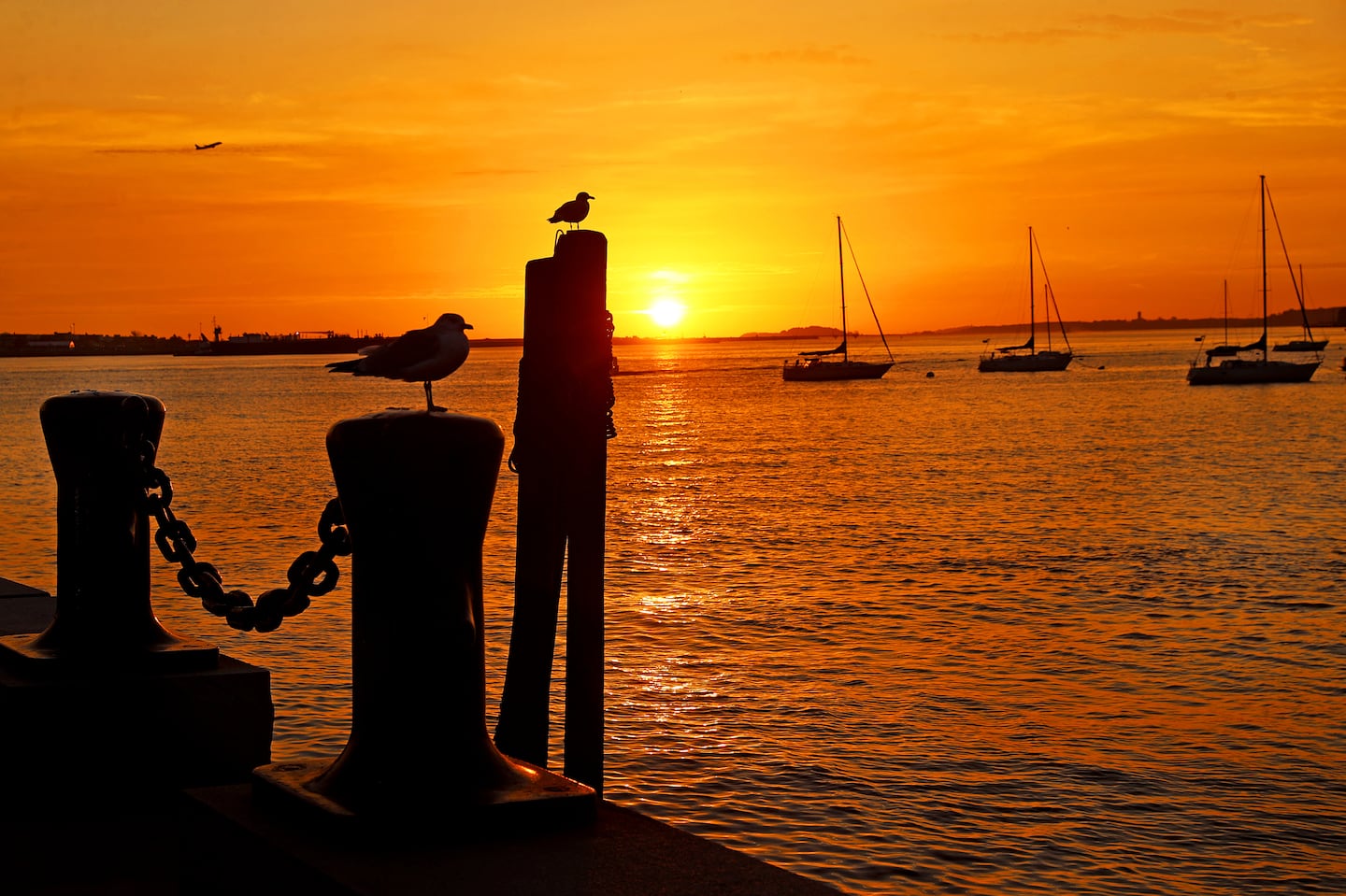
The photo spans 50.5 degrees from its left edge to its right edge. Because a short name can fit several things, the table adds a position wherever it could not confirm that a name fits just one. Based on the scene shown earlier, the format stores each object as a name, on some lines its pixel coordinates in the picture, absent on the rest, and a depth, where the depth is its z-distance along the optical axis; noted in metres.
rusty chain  4.53
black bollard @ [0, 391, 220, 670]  5.79
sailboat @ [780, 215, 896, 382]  128.75
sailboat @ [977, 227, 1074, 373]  141.00
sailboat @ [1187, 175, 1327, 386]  108.94
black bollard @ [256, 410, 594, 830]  3.96
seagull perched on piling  6.55
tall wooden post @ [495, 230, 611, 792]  5.76
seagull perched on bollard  5.36
